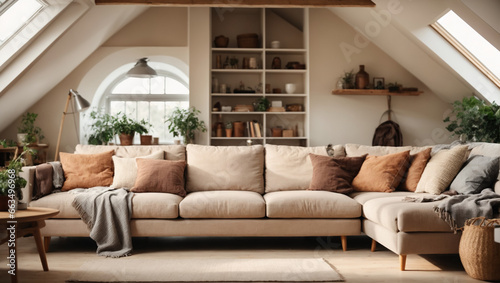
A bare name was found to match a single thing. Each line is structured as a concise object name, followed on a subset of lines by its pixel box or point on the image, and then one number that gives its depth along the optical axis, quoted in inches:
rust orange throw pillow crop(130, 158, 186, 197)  171.6
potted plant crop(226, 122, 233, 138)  284.7
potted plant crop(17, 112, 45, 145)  251.8
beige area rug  128.6
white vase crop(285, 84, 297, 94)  287.3
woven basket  125.5
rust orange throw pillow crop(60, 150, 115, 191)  177.8
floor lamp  240.4
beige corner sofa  160.1
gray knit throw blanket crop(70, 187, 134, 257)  157.6
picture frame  287.7
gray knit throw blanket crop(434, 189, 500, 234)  135.2
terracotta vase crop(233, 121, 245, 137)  284.5
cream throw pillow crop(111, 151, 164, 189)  176.7
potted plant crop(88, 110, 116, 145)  279.3
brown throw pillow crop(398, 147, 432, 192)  175.9
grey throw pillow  154.6
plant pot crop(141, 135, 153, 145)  285.9
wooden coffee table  122.8
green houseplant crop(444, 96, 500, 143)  223.6
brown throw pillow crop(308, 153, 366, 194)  175.5
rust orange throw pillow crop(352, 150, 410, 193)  175.8
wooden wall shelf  283.5
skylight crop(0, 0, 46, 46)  199.6
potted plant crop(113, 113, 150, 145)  277.3
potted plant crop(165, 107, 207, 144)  273.9
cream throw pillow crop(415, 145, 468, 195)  164.3
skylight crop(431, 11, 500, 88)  224.1
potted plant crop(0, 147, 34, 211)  130.5
